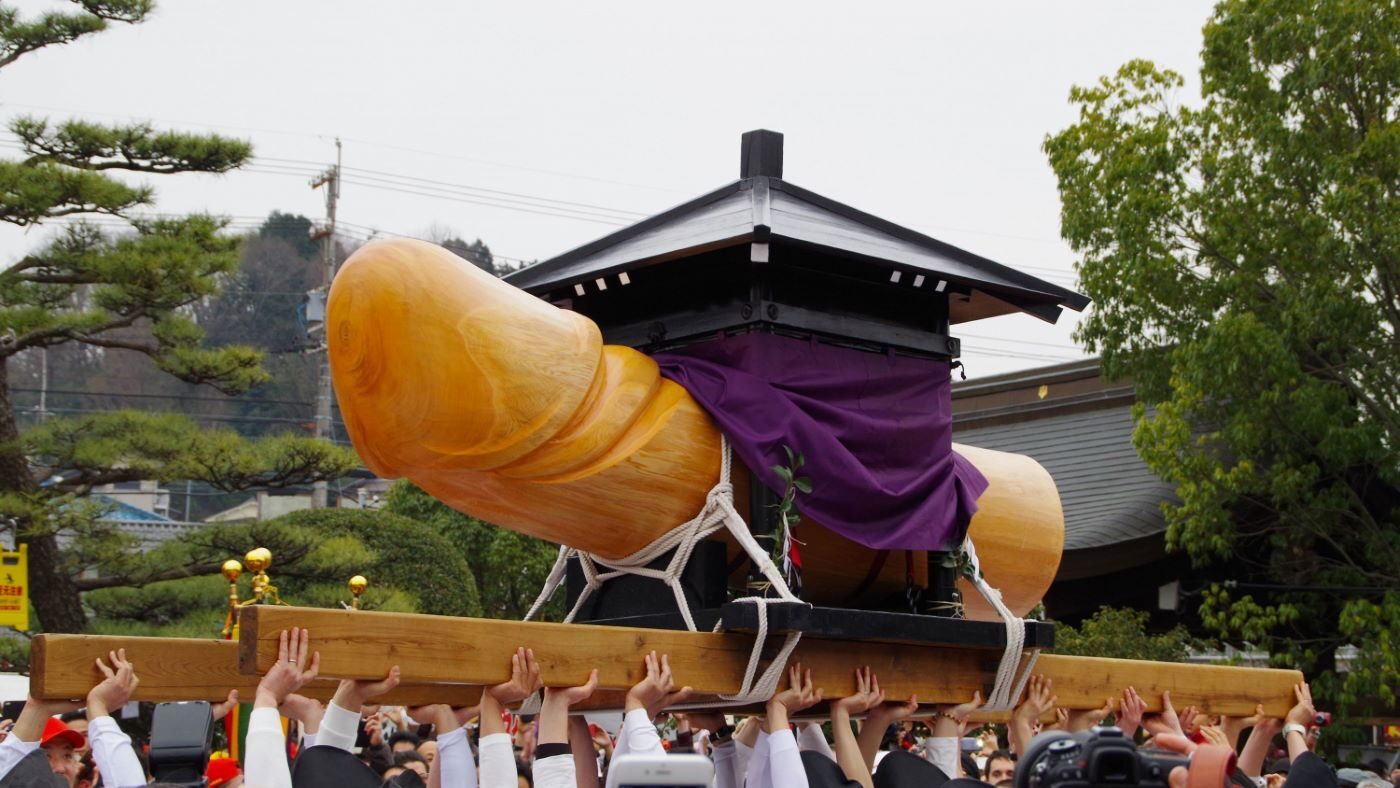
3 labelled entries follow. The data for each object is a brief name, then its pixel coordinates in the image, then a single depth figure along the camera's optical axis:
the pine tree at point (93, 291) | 13.91
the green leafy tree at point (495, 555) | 23.14
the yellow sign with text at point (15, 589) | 13.65
